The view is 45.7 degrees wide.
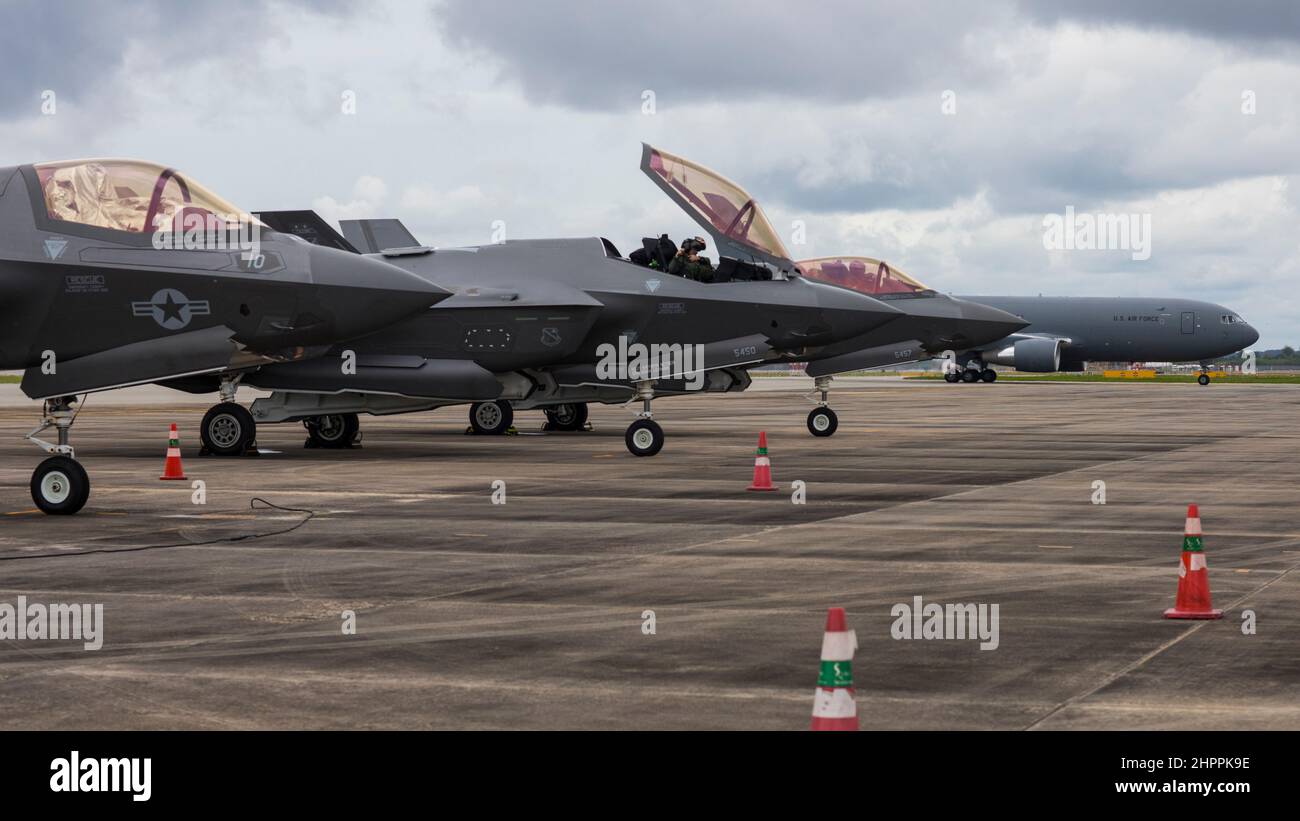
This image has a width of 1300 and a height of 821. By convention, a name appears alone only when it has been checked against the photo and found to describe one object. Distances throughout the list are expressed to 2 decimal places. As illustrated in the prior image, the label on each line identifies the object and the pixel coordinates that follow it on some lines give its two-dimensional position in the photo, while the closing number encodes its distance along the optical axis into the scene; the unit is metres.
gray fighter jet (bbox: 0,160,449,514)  13.96
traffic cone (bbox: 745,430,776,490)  17.00
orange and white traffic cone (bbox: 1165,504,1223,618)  8.87
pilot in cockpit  23.97
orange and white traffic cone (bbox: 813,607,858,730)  5.34
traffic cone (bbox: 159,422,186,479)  18.39
